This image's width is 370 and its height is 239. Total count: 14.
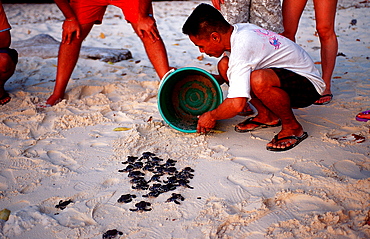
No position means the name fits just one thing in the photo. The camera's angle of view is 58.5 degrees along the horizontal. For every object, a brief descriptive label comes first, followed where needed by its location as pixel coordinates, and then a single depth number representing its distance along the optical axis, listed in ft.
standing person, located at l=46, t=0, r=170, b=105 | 10.69
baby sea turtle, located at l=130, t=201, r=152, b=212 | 6.21
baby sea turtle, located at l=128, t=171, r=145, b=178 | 7.39
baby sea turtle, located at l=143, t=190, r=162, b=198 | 6.63
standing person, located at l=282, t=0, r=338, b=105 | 10.12
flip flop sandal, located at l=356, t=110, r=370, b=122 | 9.27
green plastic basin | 9.75
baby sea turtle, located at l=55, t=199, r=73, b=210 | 6.38
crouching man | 7.45
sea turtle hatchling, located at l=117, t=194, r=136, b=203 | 6.48
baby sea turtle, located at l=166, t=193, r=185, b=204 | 6.46
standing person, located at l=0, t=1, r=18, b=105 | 11.39
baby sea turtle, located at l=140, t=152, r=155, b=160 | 8.11
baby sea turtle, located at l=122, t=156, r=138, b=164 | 7.96
